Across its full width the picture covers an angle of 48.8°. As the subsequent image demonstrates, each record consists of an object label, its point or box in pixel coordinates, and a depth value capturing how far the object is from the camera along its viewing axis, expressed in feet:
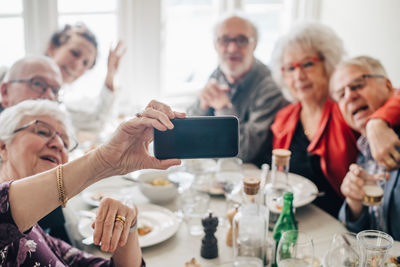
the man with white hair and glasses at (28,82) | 6.10
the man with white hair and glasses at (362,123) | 4.82
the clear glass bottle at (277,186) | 4.73
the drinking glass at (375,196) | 4.74
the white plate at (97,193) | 5.22
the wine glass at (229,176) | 5.00
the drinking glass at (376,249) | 2.96
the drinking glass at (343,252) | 3.40
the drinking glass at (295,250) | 3.27
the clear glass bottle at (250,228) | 3.99
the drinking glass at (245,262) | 3.69
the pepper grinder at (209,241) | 4.15
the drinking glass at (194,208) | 4.63
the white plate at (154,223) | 4.37
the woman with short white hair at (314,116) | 6.34
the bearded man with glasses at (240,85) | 7.55
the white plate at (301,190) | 5.11
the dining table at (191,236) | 4.15
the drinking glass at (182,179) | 5.04
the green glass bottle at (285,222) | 4.20
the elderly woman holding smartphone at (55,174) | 2.73
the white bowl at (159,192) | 5.21
